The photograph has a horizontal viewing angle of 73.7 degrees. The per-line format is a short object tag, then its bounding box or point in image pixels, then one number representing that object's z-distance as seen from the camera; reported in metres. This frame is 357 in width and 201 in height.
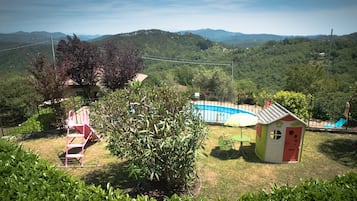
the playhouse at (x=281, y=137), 8.59
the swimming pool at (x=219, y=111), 17.41
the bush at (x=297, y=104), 13.54
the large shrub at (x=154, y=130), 5.82
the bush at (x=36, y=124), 11.64
